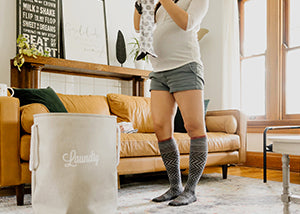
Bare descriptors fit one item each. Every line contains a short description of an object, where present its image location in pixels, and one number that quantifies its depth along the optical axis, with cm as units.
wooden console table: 281
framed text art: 299
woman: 152
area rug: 150
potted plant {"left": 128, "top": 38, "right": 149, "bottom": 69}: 353
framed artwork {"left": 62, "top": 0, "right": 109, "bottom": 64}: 324
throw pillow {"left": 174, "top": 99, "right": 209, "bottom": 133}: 288
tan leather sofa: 160
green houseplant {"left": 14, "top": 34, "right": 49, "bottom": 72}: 270
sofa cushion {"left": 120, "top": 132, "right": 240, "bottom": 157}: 200
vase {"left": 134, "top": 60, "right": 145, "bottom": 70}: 353
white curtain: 371
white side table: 109
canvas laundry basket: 111
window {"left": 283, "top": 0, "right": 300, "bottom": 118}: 333
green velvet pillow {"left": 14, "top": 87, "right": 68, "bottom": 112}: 198
